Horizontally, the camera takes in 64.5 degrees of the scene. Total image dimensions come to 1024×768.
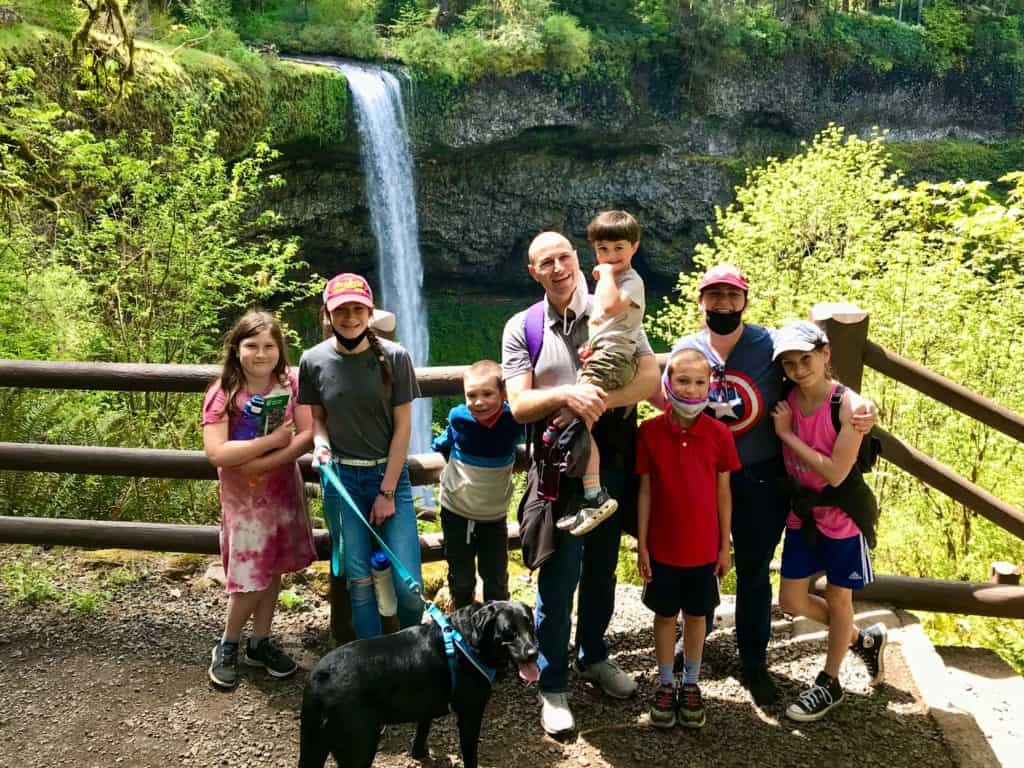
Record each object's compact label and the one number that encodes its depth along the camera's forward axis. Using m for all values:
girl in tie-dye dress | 3.32
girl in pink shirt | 3.03
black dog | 2.58
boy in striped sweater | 3.19
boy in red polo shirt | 3.06
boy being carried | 2.83
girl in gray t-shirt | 3.21
